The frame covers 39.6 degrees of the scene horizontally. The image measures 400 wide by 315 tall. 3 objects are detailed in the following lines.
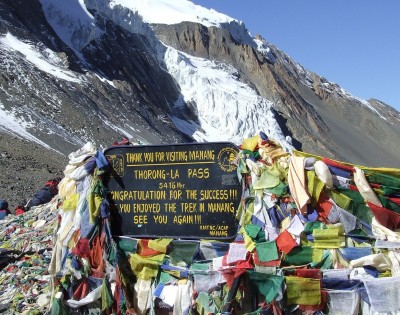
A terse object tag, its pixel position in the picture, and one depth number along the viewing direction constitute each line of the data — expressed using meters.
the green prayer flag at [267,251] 4.20
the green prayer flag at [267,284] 4.12
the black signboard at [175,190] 4.54
